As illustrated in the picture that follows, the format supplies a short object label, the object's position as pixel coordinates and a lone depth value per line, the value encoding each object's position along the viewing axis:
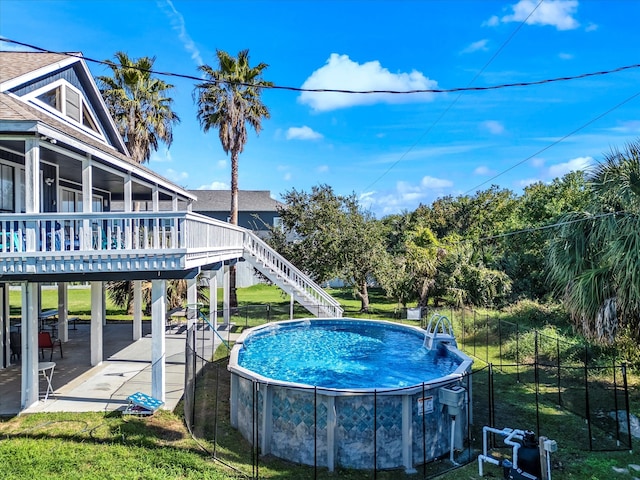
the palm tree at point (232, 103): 20.95
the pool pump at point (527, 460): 5.82
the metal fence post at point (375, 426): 6.22
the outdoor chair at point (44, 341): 11.17
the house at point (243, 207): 40.94
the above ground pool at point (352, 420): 6.80
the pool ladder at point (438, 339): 11.62
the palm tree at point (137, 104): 20.48
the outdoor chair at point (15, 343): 11.73
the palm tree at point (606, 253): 7.57
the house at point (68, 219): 8.00
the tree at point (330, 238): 21.00
